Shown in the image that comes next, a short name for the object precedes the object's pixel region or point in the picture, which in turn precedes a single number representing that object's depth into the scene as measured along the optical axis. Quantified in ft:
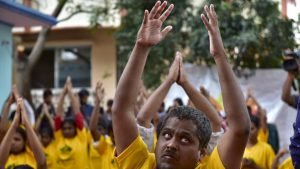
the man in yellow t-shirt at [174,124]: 15.49
